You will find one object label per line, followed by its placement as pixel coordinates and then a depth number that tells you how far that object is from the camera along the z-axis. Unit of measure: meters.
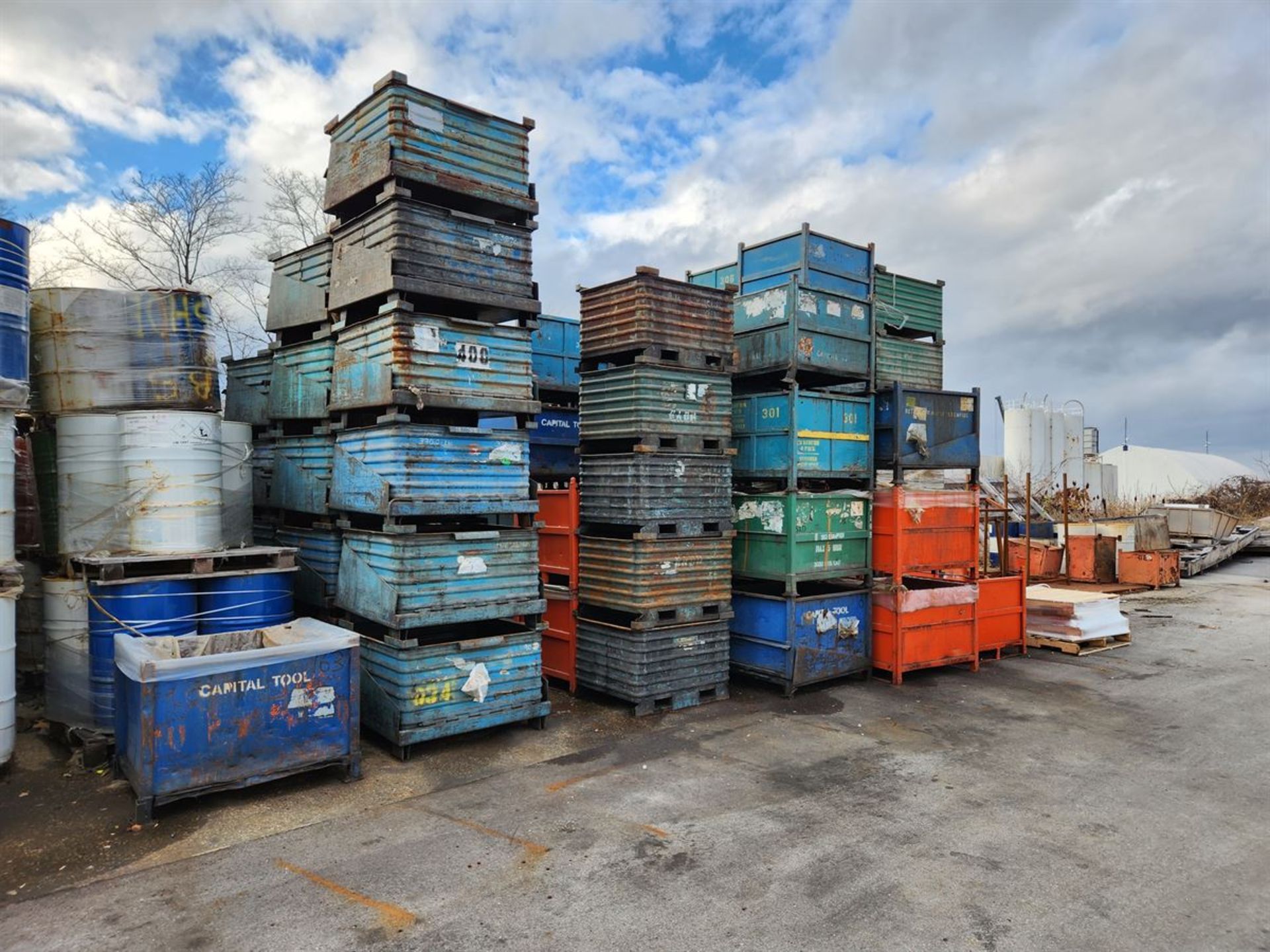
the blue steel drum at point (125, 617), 6.23
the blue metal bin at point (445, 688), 6.44
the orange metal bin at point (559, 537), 8.65
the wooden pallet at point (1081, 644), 11.11
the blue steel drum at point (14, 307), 5.93
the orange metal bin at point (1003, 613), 10.54
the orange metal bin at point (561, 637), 8.59
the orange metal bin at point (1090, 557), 17.86
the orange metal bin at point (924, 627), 9.31
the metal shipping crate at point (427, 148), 6.73
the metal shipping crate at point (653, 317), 8.11
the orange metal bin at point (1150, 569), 17.88
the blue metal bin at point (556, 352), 11.42
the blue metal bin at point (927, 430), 9.62
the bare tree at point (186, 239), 16.78
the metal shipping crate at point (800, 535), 8.80
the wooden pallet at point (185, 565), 6.18
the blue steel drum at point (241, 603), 6.63
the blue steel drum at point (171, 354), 6.86
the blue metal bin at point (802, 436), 8.89
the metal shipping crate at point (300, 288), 7.86
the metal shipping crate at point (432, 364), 6.62
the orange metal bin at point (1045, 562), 18.00
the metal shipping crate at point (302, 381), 7.77
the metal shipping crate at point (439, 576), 6.55
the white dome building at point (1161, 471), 44.75
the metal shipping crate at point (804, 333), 9.01
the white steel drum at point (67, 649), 6.57
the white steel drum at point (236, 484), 7.70
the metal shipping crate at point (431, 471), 6.61
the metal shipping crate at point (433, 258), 6.68
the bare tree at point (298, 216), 19.50
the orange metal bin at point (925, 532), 9.37
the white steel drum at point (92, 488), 6.61
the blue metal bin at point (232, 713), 5.16
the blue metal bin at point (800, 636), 8.70
